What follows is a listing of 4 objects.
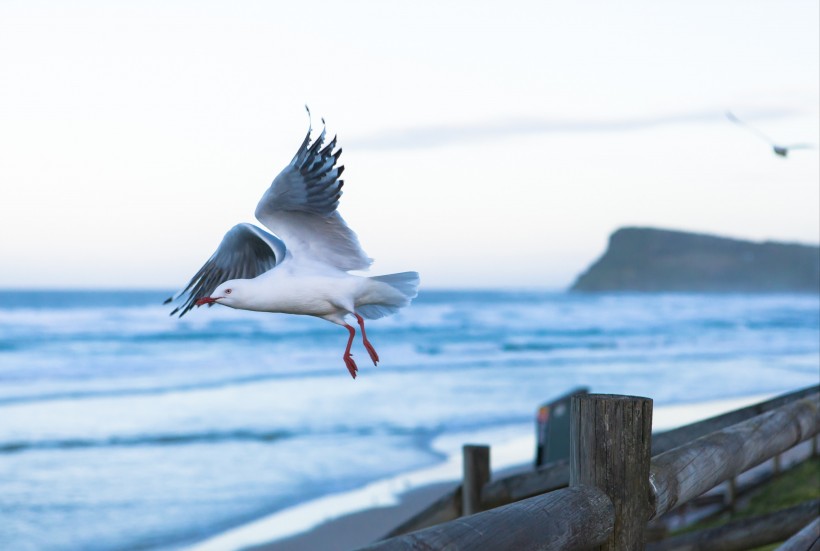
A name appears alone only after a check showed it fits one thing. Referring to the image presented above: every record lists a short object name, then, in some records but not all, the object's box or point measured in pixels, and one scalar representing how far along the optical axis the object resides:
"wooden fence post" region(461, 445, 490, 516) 4.09
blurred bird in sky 7.43
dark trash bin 7.57
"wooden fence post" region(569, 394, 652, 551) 2.34
